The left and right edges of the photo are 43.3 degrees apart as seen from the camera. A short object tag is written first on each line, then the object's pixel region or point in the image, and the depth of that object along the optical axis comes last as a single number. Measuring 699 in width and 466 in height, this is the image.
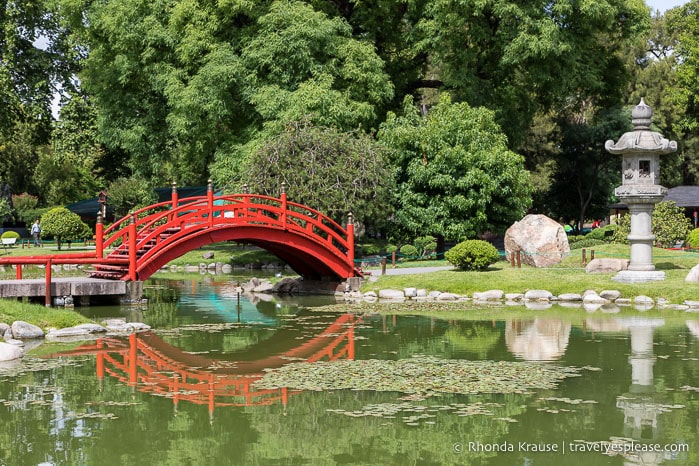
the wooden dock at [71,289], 21.70
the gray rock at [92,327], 18.22
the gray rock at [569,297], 24.14
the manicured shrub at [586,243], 33.87
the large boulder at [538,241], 28.89
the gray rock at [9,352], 14.91
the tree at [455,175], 32.88
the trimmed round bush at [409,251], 33.53
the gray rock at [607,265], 26.44
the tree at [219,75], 34.03
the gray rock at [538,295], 24.42
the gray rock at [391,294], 25.25
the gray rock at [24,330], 17.22
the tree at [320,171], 31.47
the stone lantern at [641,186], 24.62
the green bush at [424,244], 33.34
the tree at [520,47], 34.91
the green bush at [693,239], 33.44
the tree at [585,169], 46.69
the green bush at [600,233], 39.39
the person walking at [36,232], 45.44
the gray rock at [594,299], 23.59
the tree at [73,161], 45.09
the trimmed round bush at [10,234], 48.75
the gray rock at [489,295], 24.58
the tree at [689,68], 49.41
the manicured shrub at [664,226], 33.09
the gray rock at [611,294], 23.70
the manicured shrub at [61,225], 41.47
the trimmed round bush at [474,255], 26.73
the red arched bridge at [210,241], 23.28
